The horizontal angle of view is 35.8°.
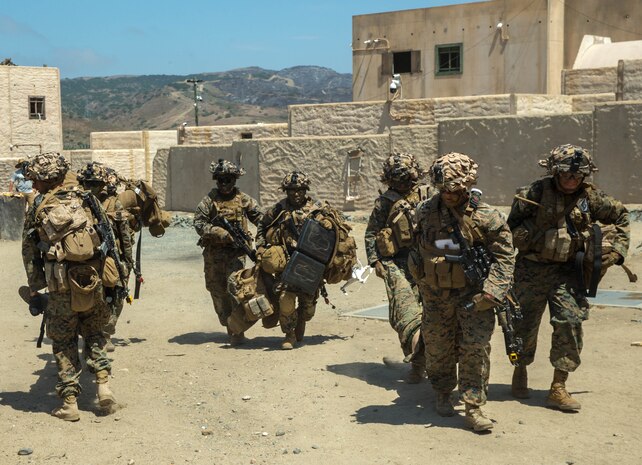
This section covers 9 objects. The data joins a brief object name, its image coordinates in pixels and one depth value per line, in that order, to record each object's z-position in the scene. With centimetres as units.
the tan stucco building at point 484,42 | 2873
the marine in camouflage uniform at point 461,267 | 593
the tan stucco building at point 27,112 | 4050
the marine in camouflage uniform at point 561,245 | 646
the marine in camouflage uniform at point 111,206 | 768
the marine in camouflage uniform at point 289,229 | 903
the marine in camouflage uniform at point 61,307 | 670
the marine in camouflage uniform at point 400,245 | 742
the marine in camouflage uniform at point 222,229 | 950
